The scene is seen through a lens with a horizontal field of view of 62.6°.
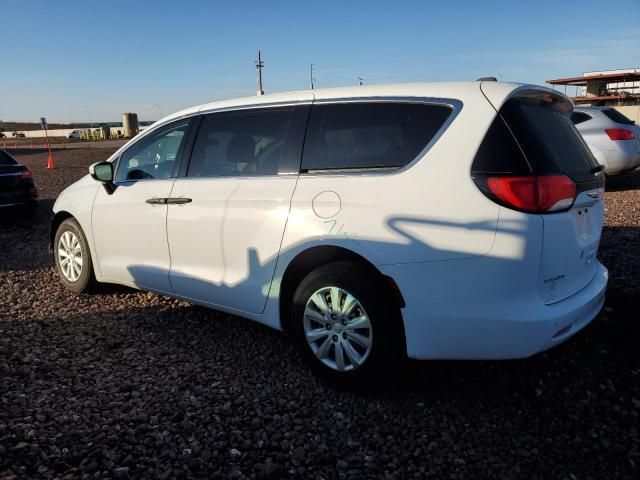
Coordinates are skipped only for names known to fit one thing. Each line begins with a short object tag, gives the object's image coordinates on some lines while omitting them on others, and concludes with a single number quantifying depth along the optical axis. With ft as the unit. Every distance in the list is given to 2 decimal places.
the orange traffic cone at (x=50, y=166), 68.12
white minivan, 8.65
